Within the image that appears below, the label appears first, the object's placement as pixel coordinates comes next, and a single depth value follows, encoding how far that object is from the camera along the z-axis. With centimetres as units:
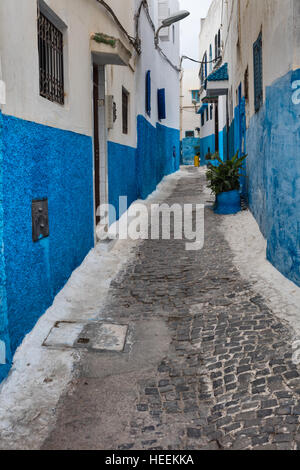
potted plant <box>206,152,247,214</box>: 956
